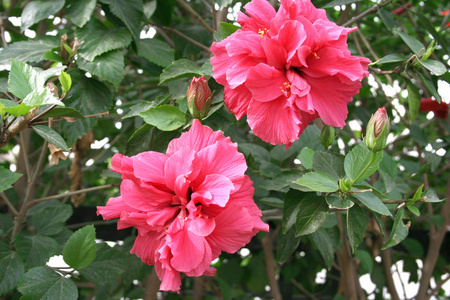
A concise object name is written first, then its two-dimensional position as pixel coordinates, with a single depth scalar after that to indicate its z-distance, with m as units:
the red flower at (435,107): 1.25
